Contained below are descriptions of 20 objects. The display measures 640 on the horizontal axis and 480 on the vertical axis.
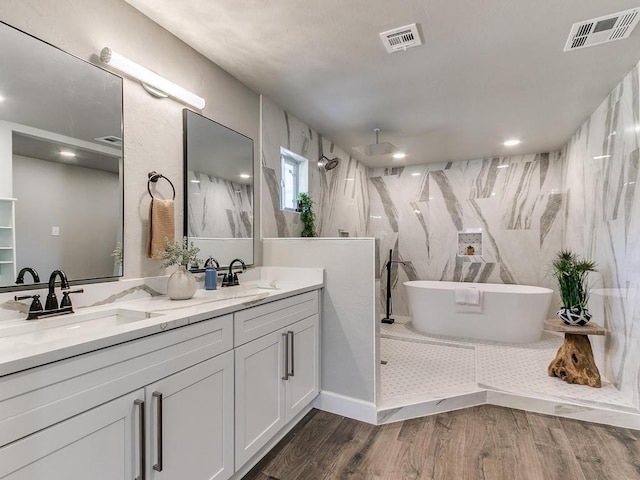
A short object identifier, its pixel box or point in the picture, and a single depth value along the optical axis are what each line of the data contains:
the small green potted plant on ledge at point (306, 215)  3.28
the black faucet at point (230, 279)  2.25
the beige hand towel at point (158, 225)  1.76
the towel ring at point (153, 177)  1.81
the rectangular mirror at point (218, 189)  2.08
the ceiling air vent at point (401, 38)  1.91
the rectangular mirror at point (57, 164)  1.28
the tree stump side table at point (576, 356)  2.57
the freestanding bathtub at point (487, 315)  3.76
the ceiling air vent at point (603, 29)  1.79
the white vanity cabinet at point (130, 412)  0.86
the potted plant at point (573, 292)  2.63
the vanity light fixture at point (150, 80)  1.58
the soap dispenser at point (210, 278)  2.08
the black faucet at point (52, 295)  1.32
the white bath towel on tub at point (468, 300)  3.88
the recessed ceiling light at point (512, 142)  3.94
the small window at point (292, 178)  3.11
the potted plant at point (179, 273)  1.73
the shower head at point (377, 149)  3.30
